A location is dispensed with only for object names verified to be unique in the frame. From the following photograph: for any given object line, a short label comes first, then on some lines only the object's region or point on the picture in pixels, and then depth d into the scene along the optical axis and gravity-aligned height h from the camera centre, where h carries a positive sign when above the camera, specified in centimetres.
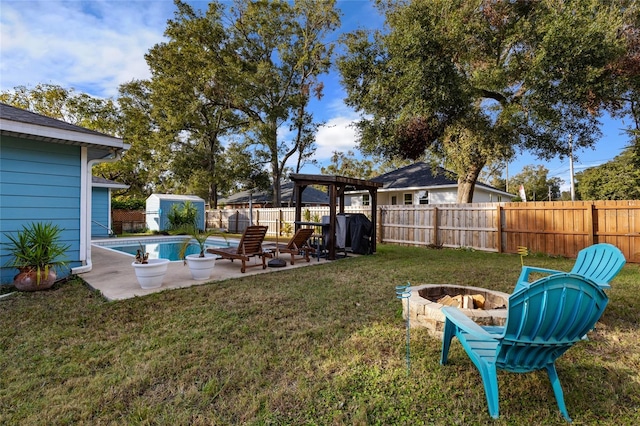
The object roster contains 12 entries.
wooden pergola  808 +91
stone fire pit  292 -99
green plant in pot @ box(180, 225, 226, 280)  545 -81
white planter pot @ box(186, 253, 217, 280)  545 -88
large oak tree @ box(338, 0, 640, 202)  888 +470
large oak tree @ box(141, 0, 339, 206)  2061 +1010
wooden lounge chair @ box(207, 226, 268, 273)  638 -69
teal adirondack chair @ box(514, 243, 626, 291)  283 -50
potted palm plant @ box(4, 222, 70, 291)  474 -61
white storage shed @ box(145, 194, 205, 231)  1758 +58
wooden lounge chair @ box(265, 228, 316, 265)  754 -75
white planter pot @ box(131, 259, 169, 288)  474 -89
